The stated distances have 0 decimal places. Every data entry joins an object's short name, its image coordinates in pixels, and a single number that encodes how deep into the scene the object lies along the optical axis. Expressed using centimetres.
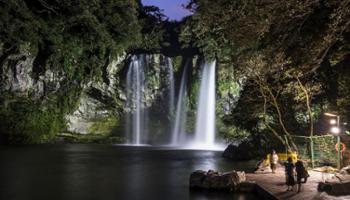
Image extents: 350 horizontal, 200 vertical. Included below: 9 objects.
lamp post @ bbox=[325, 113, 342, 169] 1588
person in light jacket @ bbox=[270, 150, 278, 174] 1794
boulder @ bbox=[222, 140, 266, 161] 2660
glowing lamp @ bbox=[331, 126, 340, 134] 1583
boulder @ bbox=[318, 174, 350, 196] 1230
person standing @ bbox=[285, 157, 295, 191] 1347
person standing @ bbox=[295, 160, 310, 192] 1335
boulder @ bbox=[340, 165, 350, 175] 1516
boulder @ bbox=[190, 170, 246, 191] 1536
